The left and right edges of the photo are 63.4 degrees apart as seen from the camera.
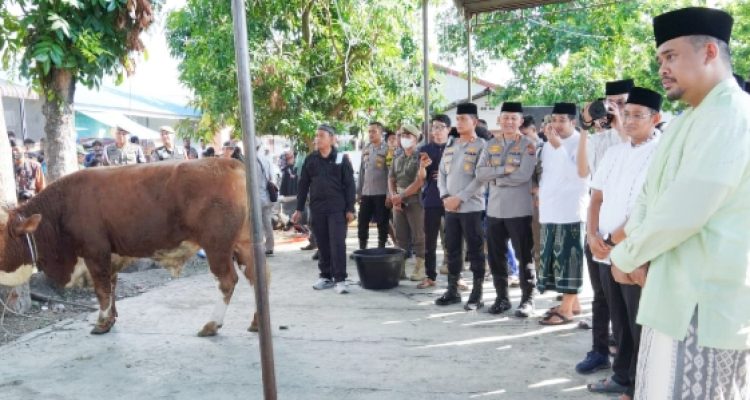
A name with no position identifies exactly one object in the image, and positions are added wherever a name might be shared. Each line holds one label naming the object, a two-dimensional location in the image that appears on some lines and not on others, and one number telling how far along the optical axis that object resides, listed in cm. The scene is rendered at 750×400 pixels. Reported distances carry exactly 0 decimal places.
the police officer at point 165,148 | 935
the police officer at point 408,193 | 728
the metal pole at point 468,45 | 839
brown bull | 527
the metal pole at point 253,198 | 294
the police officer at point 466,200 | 588
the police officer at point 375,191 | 811
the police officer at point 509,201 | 549
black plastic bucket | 669
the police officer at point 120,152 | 938
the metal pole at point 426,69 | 759
